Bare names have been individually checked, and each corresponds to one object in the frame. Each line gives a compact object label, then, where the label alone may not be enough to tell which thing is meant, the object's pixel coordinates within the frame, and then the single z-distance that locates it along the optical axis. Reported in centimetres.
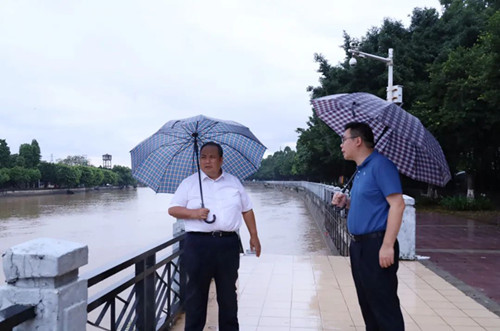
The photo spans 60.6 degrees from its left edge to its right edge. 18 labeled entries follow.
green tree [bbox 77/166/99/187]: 8650
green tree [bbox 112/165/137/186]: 11829
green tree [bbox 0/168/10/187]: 5856
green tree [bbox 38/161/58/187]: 7369
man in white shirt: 288
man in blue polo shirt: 254
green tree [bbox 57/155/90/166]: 11312
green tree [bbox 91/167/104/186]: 9500
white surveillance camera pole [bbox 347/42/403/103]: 1052
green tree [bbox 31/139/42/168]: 7088
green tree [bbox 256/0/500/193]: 1453
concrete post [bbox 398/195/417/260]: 695
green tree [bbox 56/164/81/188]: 7519
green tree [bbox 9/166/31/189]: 6247
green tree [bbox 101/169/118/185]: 10618
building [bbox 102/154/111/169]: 14588
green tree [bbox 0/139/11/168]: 6381
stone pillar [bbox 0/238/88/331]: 195
